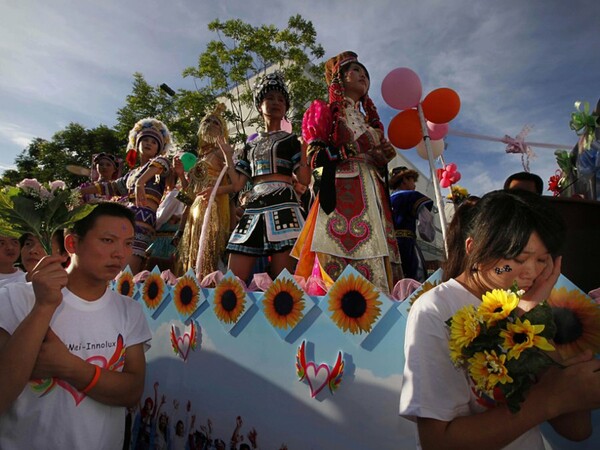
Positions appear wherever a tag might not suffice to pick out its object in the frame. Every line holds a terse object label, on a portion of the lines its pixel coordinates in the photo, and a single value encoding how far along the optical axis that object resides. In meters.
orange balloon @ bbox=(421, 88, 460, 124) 2.92
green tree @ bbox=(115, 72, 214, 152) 11.87
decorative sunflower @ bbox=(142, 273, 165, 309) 2.70
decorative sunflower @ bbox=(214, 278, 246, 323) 2.12
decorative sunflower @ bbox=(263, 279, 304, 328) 1.84
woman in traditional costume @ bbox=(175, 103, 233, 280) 3.36
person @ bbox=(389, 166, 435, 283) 3.81
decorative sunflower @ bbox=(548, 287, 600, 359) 1.11
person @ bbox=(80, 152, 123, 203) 5.30
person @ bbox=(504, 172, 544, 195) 2.82
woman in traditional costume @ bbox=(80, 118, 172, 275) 3.92
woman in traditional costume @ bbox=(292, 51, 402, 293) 2.29
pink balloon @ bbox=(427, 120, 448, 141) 3.69
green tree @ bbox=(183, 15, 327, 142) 10.91
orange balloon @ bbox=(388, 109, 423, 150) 2.99
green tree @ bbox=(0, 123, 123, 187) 16.77
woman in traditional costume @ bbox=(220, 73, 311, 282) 2.68
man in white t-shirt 1.31
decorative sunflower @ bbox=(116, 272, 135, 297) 2.97
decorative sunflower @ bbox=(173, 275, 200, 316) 2.41
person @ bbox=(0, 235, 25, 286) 2.92
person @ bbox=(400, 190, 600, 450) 0.87
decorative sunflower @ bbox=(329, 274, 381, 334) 1.59
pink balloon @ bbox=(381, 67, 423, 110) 2.83
